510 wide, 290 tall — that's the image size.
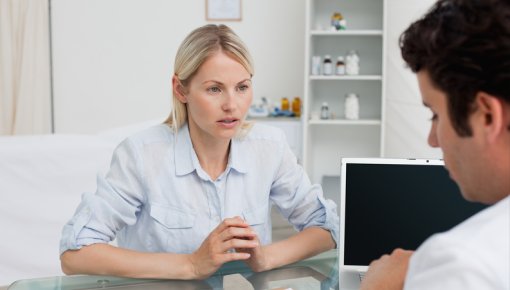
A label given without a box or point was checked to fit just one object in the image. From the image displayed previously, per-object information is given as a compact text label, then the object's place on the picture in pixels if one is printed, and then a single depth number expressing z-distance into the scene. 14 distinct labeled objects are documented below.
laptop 1.28
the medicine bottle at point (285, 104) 4.36
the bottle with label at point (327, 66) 4.13
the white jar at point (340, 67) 4.14
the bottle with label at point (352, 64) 4.15
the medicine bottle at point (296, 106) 4.36
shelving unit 4.30
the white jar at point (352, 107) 4.20
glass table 1.28
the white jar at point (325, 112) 4.27
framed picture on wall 4.51
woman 1.31
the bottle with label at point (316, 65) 4.14
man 0.56
